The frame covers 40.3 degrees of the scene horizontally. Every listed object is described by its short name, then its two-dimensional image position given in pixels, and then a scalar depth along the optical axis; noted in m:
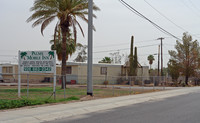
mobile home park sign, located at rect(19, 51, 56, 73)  17.61
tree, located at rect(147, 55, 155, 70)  74.31
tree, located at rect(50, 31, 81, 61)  40.99
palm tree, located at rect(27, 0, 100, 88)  24.98
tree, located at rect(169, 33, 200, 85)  48.84
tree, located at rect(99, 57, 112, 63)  68.73
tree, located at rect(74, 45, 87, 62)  83.81
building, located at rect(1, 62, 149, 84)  44.62
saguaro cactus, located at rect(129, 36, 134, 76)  45.69
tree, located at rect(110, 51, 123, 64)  91.98
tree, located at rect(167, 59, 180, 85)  49.69
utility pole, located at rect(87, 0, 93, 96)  19.45
